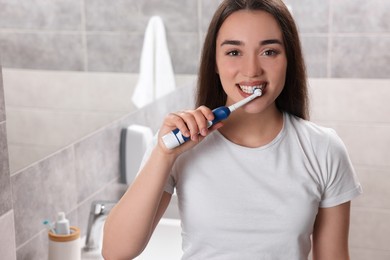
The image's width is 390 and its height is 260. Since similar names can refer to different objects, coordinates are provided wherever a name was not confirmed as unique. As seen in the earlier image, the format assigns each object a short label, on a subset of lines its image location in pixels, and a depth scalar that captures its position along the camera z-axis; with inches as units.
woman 44.4
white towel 82.6
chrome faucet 62.9
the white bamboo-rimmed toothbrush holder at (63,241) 55.6
